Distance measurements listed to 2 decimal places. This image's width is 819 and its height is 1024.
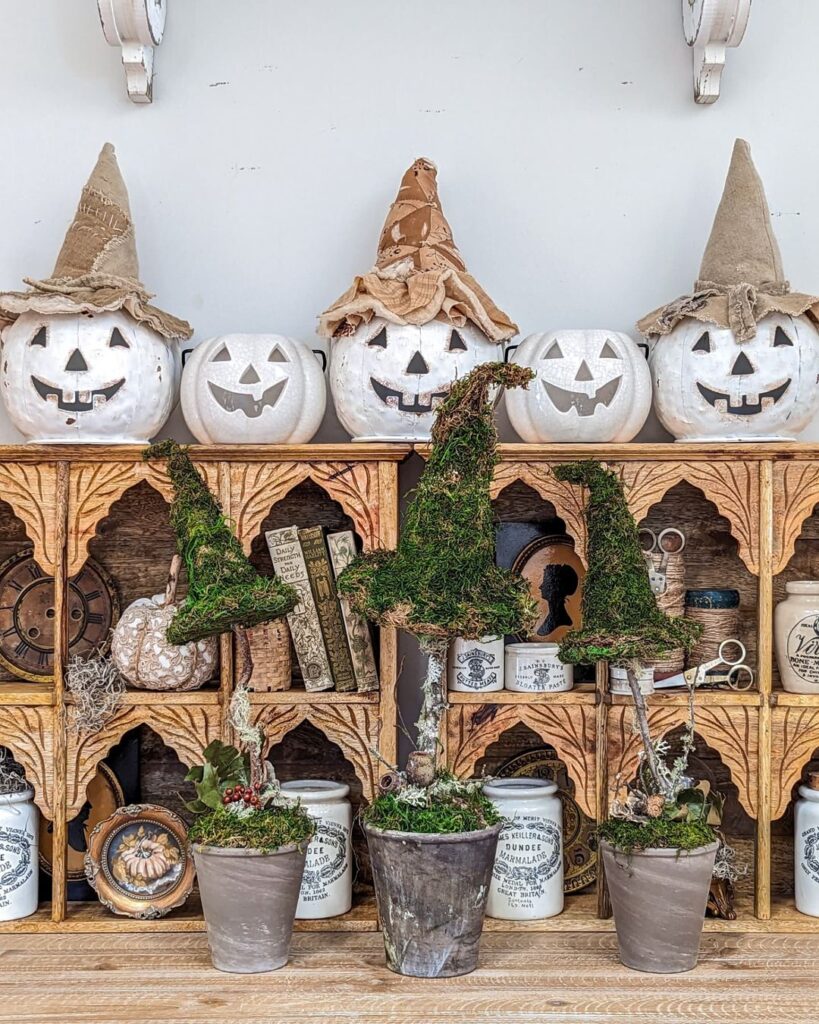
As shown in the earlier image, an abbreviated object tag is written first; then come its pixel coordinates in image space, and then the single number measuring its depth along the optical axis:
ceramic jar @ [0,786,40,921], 2.77
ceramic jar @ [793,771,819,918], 2.80
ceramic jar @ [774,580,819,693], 2.79
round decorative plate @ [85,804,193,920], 2.81
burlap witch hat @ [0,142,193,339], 2.74
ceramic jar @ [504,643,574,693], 2.82
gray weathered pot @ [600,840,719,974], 2.45
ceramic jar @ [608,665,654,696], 2.75
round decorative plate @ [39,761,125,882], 2.98
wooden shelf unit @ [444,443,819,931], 2.76
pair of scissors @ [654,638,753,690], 2.80
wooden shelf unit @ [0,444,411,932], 2.77
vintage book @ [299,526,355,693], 2.83
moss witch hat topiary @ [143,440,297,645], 2.46
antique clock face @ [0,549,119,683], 3.02
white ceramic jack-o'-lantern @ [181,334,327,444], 2.75
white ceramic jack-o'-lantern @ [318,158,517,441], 2.76
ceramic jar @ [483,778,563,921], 2.79
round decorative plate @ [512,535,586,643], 3.02
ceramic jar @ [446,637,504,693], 2.80
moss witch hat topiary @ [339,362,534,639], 2.39
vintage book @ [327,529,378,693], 2.80
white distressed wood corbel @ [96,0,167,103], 2.94
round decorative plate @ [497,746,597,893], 2.97
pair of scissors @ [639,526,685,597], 2.89
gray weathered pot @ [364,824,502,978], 2.41
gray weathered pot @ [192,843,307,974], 2.45
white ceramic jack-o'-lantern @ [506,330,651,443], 2.75
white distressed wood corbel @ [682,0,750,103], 2.93
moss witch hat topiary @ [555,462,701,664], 2.47
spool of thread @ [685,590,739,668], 2.91
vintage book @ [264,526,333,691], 2.83
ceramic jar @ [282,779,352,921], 2.76
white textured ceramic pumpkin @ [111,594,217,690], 2.76
